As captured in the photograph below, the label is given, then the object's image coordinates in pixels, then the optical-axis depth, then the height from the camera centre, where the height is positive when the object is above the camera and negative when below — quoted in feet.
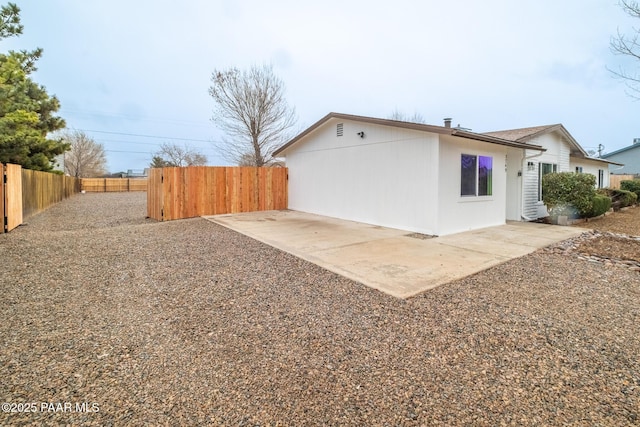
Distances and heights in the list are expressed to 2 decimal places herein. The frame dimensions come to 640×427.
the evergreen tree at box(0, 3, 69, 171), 35.12 +11.74
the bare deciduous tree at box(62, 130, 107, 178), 116.98 +17.22
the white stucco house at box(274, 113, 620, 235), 26.40 +3.14
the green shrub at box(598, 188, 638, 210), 49.42 +1.27
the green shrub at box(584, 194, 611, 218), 36.18 -0.26
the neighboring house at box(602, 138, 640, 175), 100.22 +15.11
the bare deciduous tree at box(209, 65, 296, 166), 66.18 +19.69
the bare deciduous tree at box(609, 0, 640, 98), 23.13 +11.88
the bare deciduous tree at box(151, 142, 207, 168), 118.83 +17.48
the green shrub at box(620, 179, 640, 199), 59.20 +3.39
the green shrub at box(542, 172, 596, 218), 34.40 +1.17
